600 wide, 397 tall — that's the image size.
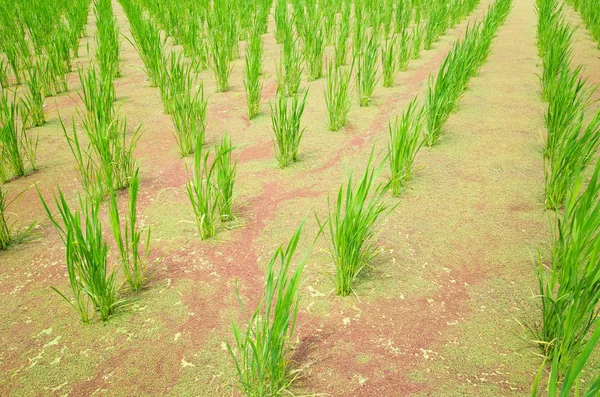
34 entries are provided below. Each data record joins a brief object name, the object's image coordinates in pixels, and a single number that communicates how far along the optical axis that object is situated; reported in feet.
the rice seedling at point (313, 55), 10.60
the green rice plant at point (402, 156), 5.79
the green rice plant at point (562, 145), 5.29
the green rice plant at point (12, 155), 5.97
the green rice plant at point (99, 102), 5.72
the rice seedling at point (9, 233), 4.99
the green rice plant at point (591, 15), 14.55
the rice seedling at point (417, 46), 12.70
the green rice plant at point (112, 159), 5.56
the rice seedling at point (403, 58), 11.38
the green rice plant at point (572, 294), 3.19
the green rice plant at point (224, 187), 5.33
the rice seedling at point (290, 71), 9.15
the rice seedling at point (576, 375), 2.29
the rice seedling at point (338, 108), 7.83
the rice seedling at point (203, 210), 5.01
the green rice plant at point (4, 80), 9.95
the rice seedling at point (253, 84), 8.29
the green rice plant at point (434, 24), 13.96
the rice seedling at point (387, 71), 10.30
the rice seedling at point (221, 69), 9.71
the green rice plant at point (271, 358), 3.07
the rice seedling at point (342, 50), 11.07
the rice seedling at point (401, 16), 15.42
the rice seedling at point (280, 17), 12.79
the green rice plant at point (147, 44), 8.42
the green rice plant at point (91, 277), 3.76
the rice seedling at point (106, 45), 8.58
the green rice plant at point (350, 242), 4.18
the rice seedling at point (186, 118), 6.92
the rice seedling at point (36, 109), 8.06
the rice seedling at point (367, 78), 8.91
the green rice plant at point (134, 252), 4.29
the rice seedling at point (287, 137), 6.70
